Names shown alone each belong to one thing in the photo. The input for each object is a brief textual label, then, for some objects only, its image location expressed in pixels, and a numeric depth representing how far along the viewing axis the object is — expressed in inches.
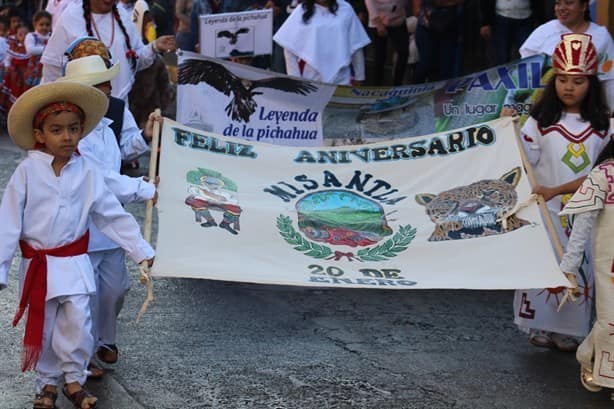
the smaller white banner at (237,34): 437.1
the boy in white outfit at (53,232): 208.4
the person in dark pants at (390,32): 505.0
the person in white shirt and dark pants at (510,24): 443.5
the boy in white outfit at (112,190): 228.1
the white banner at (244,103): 336.8
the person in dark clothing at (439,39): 482.0
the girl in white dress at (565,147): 256.4
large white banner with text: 236.1
